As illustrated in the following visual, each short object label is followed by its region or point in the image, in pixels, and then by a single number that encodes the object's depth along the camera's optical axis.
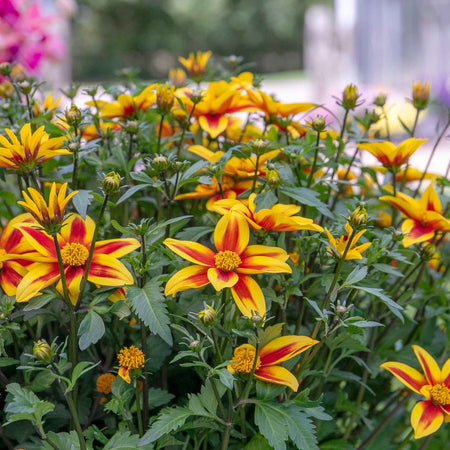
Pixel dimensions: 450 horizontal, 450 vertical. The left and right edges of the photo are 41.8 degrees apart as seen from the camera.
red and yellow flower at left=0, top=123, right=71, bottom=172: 0.64
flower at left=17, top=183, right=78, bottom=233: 0.56
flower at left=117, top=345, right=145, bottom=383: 0.63
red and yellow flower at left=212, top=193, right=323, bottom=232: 0.63
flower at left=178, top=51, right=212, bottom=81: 1.06
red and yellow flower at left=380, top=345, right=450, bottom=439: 0.64
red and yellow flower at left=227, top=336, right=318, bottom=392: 0.62
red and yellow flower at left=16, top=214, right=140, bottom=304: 0.60
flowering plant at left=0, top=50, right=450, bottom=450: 0.61
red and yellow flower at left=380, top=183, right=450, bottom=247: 0.75
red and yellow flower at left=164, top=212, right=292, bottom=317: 0.60
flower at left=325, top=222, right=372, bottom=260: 0.63
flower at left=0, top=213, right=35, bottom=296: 0.65
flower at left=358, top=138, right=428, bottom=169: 0.78
